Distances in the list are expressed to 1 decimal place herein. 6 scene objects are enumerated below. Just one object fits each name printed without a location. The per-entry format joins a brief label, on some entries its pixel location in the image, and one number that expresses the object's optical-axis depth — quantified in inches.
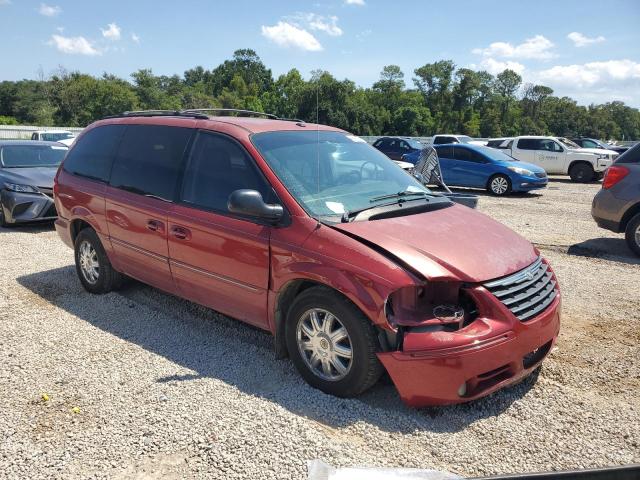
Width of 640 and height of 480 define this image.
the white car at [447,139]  1023.0
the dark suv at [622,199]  294.4
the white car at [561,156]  770.2
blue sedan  595.5
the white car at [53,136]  912.9
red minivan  122.3
